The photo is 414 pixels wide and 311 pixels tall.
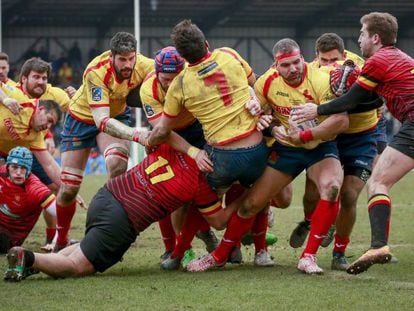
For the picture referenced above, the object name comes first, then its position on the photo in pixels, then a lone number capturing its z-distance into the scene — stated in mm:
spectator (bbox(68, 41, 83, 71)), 32406
